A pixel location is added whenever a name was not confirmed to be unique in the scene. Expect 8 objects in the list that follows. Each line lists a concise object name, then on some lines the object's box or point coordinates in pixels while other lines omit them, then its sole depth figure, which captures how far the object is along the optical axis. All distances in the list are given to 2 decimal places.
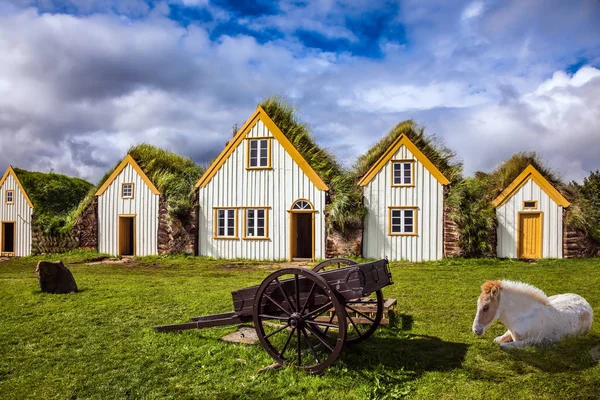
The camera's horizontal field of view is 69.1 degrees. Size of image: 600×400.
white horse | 5.80
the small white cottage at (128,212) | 22.09
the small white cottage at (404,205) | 18.81
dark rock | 11.13
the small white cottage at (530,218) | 18.45
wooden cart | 5.20
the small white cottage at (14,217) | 26.38
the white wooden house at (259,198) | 19.58
